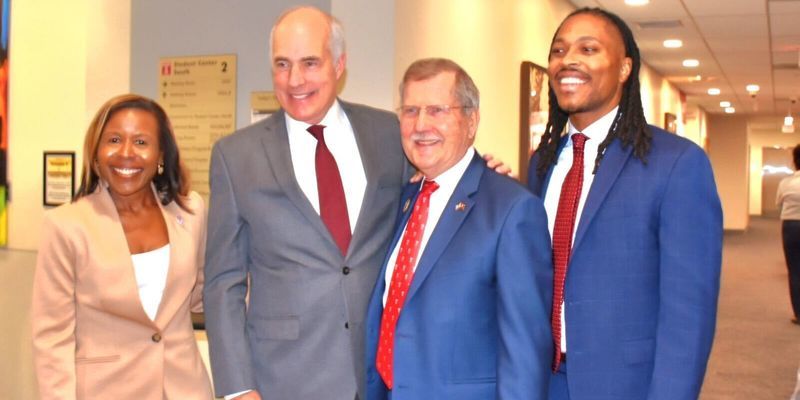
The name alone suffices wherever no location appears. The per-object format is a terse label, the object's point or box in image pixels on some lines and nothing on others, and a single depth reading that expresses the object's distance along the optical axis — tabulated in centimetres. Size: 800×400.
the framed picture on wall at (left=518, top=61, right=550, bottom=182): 584
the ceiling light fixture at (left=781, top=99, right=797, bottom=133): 1663
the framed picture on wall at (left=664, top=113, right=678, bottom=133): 1249
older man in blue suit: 180
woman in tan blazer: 213
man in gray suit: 206
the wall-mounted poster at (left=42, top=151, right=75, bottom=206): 423
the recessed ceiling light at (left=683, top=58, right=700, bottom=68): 1101
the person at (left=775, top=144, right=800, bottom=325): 791
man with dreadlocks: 180
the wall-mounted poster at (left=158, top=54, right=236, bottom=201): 403
